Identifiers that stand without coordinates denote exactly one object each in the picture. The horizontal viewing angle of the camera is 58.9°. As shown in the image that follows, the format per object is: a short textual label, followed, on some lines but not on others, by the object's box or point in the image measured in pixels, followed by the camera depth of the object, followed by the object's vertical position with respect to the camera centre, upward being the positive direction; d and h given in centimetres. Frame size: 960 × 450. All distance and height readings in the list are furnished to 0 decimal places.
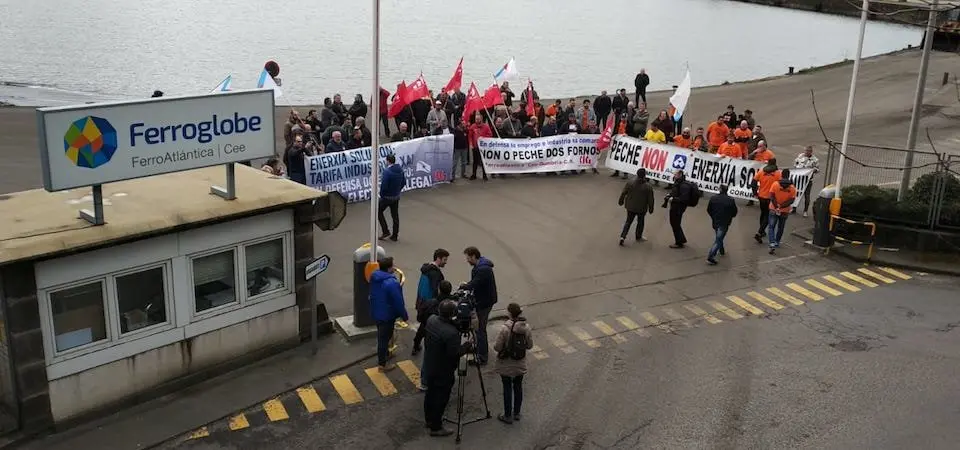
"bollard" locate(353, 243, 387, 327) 1232 -341
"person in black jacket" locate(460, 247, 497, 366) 1131 -308
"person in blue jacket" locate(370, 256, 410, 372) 1108 -326
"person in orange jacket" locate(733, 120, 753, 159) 2205 -197
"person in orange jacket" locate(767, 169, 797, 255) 1702 -286
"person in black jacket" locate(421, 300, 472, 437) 949 -340
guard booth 938 -261
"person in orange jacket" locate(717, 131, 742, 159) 2114 -227
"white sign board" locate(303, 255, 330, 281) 1144 -299
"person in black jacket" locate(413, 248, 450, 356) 1125 -305
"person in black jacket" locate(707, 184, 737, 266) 1638 -300
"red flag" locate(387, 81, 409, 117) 2386 -156
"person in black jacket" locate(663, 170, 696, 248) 1706 -287
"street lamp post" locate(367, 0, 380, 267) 1160 -147
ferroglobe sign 945 -119
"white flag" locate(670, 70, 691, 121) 2277 -111
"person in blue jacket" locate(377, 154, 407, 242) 1659 -276
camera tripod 979 -393
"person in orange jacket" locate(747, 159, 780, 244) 1794 -269
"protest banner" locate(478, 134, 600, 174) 2233 -272
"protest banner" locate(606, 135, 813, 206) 2062 -273
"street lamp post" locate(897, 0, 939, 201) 1745 -117
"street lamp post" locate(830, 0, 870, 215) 1735 -115
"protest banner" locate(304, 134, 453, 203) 1911 -282
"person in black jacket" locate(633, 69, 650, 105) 3217 -109
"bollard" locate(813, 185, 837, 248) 1744 -317
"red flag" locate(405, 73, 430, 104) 2341 -123
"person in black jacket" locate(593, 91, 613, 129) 2830 -173
